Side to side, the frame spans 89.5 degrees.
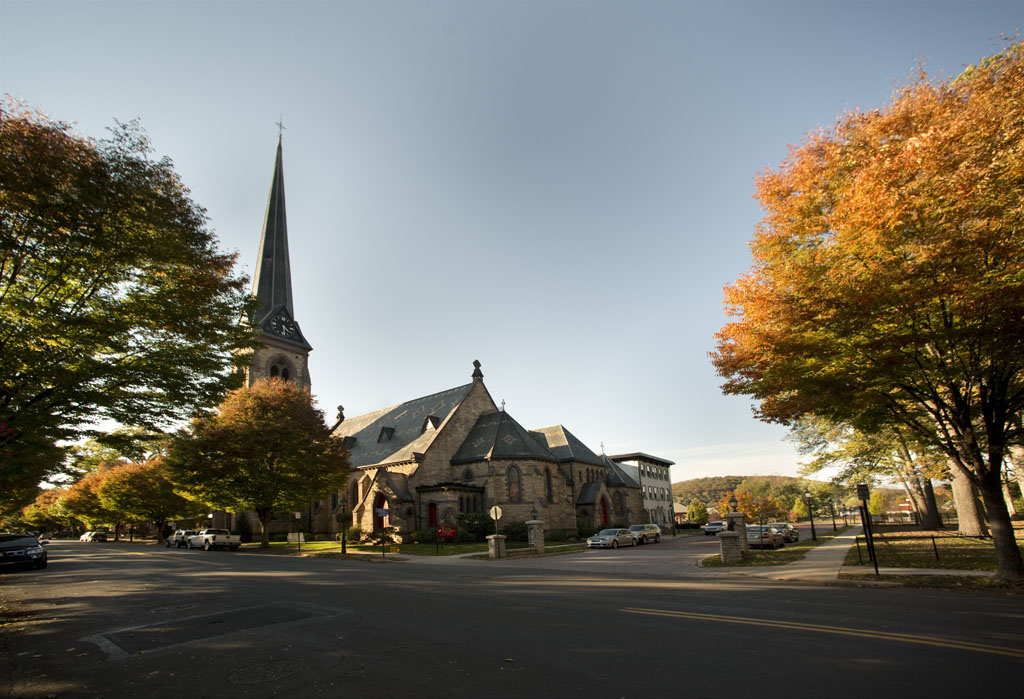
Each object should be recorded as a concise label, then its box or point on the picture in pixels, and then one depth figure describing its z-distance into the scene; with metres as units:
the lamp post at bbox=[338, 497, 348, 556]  30.75
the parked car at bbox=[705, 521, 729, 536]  45.72
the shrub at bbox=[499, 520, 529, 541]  36.31
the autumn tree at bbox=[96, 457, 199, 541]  50.88
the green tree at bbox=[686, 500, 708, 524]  90.81
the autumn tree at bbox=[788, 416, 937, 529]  31.25
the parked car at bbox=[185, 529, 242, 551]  36.28
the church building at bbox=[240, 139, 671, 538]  38.94
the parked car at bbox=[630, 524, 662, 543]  36.38
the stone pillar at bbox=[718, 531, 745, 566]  19.62
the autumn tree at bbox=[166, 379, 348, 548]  34.03
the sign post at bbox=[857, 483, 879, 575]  14.38
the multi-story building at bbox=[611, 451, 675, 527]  68.29
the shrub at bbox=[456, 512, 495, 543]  36.22
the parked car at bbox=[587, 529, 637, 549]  31.98
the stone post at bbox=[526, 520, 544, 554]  28.61
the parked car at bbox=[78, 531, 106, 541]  64.56
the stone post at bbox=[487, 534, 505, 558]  25.80
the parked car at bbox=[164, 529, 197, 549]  40.92
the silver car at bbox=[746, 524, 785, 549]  27.77
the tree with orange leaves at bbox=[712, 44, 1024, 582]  11.12
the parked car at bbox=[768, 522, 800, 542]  31.47
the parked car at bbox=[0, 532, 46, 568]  23.06
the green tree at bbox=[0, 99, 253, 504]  11.24
